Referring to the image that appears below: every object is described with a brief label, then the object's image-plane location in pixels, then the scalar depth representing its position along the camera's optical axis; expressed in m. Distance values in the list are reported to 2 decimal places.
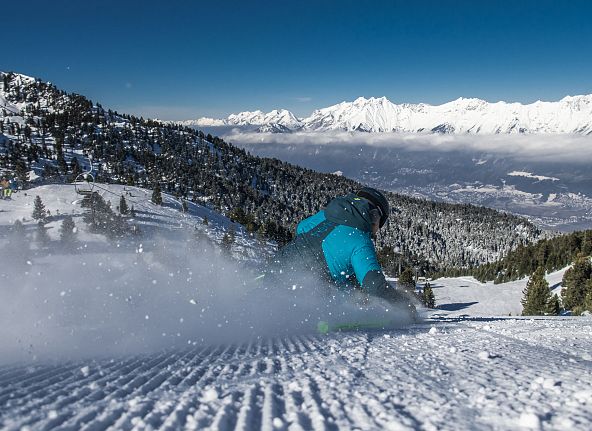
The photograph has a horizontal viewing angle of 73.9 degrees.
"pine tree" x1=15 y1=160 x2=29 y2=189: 63.21
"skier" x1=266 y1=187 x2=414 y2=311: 6.70
